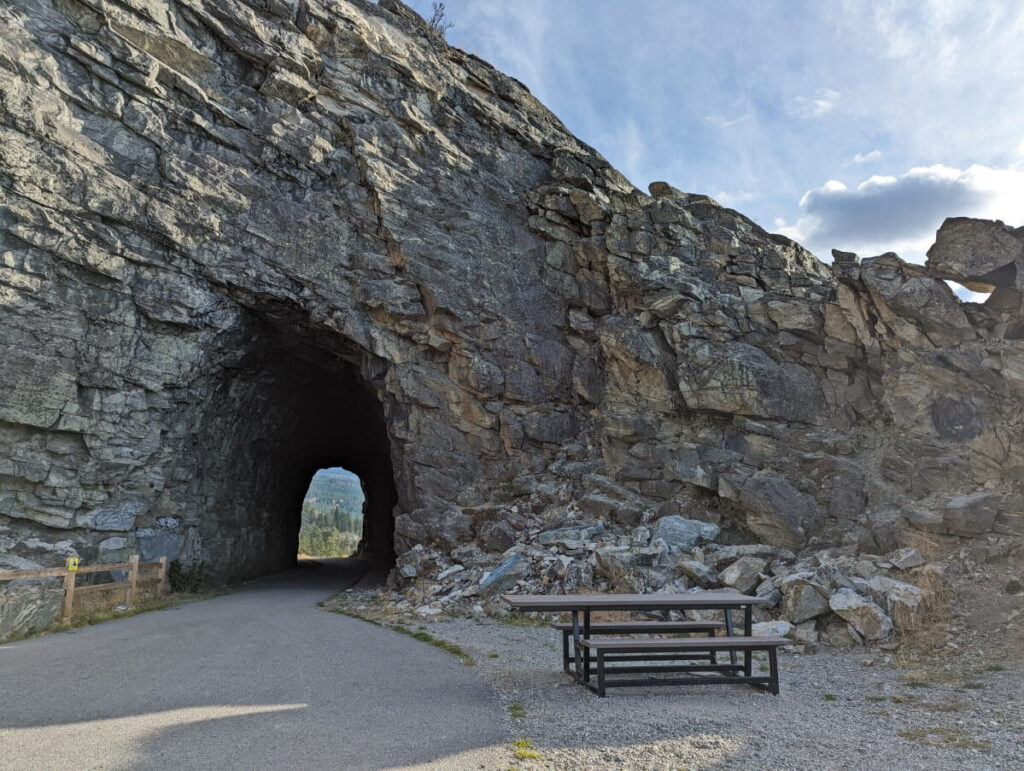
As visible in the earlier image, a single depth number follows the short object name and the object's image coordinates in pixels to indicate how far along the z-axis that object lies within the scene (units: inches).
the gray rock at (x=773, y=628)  416.2
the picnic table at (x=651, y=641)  279.3
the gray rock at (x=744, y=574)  509.7
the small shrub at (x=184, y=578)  710.5
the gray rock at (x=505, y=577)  601.0
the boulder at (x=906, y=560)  495.8
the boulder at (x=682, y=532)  638.5
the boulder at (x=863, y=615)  397.4
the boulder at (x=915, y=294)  661.9
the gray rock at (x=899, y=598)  405.1
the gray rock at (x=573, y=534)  688.4
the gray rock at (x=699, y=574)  534.9
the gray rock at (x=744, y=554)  576.1
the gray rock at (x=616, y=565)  553.6
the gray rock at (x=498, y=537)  731.4
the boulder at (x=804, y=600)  428.5
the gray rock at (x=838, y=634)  401.7
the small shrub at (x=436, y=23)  1113.4
